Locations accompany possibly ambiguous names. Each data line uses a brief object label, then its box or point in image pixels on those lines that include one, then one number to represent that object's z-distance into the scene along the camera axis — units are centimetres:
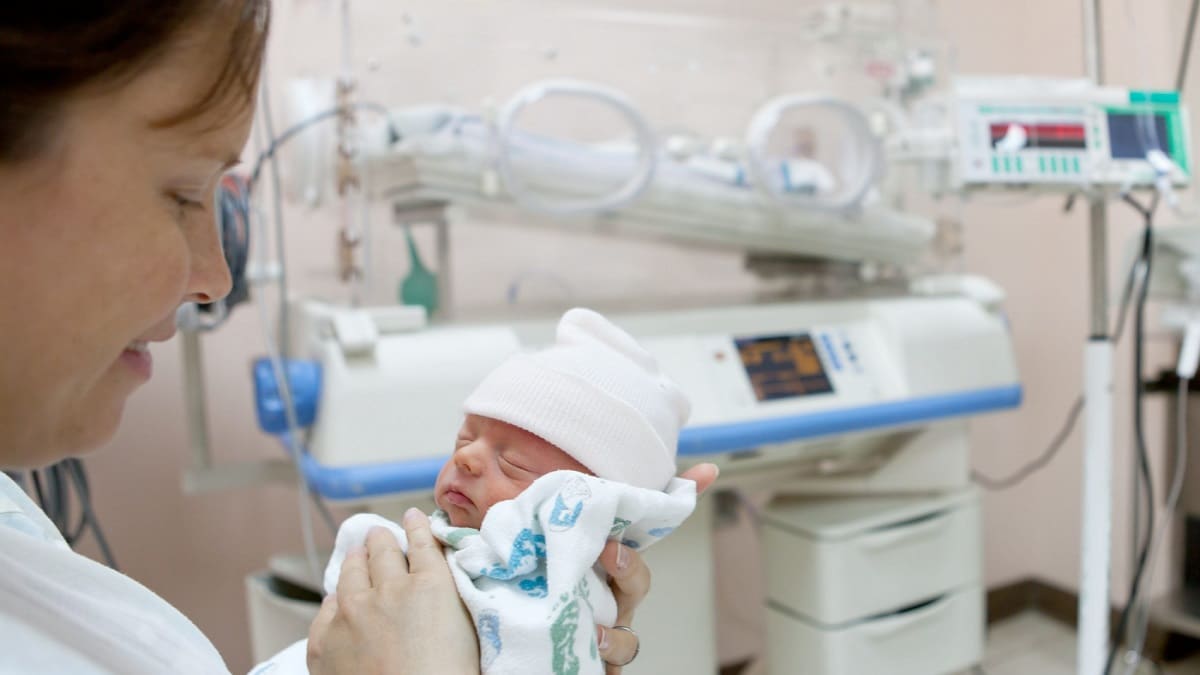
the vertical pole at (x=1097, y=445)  151
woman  40
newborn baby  74
